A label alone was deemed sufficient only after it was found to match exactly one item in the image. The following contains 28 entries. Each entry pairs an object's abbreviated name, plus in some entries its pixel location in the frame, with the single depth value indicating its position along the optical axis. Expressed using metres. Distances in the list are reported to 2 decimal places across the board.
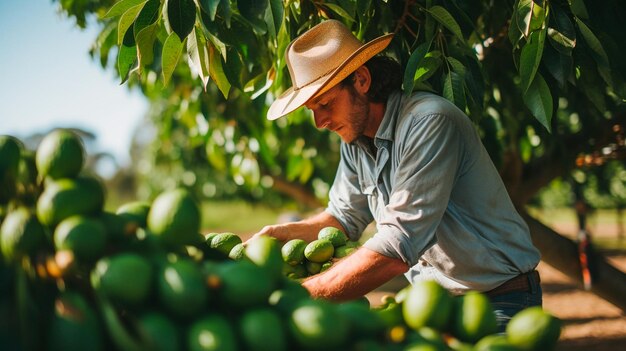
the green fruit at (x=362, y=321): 1.31
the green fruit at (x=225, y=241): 2.19
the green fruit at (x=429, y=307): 1.41
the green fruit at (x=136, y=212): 1.47
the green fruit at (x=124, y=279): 1.20
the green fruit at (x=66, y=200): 1.29
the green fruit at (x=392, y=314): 1.46
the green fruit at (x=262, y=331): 1.19
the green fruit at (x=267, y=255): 1.49
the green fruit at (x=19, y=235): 1.24
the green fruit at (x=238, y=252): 2.01
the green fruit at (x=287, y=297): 1.33
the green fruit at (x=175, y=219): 1.37
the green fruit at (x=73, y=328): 1.13
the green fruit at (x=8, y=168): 1.35
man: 2.08
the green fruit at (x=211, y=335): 1.17
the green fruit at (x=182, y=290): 1.21
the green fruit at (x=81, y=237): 1.24
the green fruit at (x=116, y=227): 1.36
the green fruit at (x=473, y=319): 1.40
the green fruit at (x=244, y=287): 1.27
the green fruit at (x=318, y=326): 1.21
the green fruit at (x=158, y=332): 1.15
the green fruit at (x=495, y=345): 1.26
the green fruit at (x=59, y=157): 1.36
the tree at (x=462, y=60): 2.09
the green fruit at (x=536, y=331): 1.34
